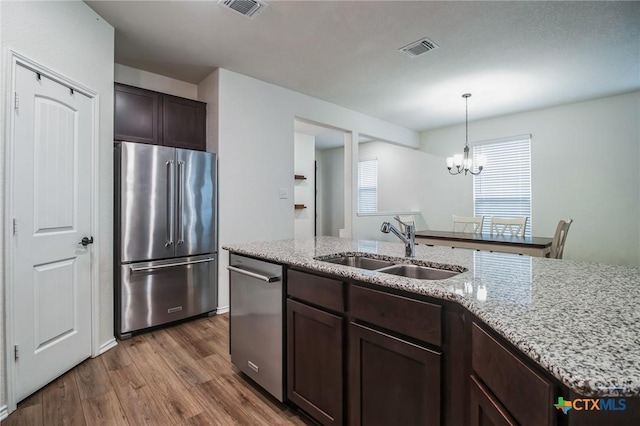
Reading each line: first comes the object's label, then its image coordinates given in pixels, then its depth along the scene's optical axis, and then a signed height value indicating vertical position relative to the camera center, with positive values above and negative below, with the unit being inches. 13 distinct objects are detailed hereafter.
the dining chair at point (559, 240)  130.3 -12.4
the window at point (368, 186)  293.0 +25.2
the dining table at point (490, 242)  127.4 -13.8
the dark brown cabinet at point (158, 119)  116.8 +37.9
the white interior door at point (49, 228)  73.4 -4.8
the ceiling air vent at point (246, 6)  91.0 +62.3
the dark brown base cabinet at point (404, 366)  28.5 -20.7
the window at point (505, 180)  202.8 +22.0
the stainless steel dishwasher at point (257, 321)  69.5 -27.2
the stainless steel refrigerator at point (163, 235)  107.8 -9.3
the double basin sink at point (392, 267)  61.9 -12.3
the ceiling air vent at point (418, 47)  114.4 +63.5
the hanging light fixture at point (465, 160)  165.0 +29.2
